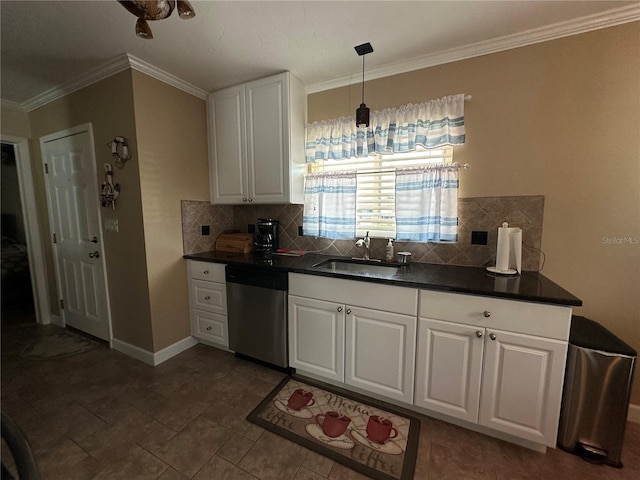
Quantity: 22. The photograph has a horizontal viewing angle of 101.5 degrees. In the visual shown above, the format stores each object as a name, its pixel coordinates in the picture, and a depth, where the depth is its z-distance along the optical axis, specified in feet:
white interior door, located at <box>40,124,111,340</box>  7.76
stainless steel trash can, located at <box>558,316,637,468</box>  4.25
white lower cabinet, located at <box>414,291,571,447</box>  4.36
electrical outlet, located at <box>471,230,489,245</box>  6.20
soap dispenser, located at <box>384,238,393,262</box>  6.84
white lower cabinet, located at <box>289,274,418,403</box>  5.34
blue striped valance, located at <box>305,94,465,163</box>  6.12
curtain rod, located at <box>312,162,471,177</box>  6.19
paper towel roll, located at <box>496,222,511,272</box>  5.50
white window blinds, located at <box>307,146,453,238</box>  6.97
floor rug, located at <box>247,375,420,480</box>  4.52
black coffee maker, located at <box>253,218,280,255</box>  8.04
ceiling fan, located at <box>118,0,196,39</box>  3.23
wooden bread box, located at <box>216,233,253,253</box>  8.36
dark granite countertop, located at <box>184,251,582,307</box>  4.38
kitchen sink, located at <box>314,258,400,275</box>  6.63
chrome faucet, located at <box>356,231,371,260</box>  7.06
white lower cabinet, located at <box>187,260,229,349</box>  7.54
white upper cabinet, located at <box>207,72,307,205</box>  7.23
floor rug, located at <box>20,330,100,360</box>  7.77
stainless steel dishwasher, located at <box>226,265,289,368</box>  6.54
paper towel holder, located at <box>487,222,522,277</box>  5.49
